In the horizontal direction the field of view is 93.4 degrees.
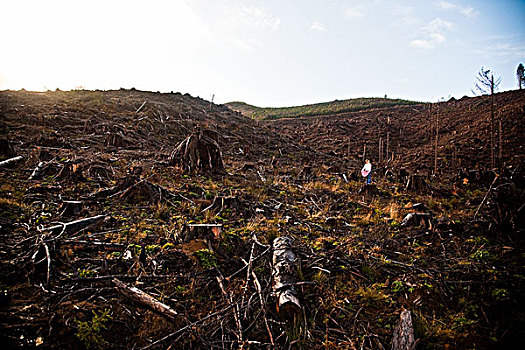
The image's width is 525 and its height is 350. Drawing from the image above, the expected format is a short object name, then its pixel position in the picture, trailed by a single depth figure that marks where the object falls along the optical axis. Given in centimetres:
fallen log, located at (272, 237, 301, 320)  235
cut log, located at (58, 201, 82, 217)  397
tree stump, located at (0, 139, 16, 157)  691
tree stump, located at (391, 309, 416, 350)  201
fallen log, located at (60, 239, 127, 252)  309
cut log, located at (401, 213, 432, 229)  476
